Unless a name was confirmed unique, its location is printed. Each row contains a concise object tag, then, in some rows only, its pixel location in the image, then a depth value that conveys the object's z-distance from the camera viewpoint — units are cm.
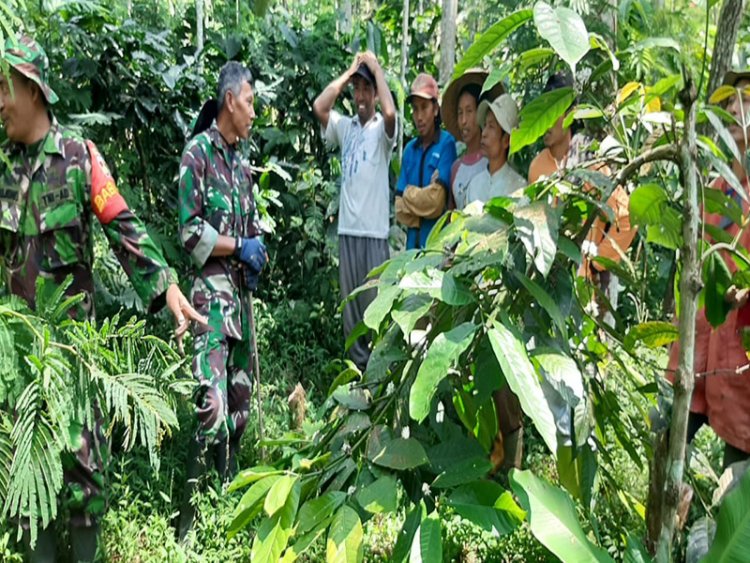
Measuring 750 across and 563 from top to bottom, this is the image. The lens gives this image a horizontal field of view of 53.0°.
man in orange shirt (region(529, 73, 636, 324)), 271
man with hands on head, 408
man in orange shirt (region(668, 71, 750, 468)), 232
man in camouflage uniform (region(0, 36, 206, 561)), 241
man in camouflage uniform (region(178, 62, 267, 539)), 305
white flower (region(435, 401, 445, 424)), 143
